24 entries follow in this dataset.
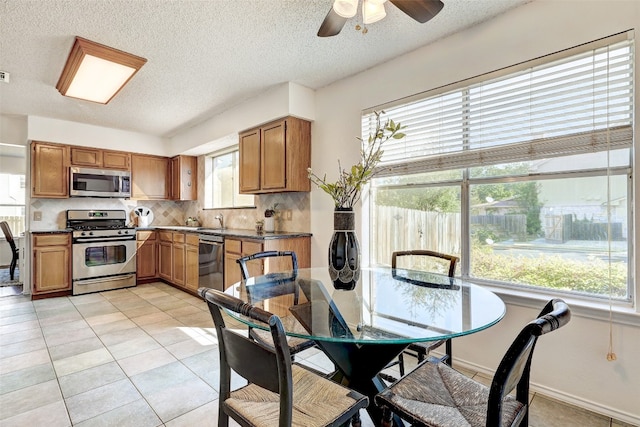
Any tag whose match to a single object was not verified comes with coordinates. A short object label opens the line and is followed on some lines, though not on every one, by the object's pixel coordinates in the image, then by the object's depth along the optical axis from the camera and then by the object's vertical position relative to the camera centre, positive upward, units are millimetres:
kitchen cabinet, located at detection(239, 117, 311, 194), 3516 +659
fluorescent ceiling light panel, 2625 +1320
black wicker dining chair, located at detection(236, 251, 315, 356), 1668 -694
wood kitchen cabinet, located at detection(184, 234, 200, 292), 4344 -692
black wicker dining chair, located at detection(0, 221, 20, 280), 5402 -590
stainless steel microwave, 4695 +489
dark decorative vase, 1898 -231
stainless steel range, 4523 -548
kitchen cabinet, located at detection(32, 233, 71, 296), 4227 -651
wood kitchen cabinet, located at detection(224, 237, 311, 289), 3348 -450
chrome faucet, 5094 -88
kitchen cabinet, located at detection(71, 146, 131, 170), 4773 +882
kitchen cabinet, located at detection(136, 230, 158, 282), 5117 -672
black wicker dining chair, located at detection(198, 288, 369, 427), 917 -684
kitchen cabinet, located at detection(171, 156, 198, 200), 5570 +645
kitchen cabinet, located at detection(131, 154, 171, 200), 5367 +646
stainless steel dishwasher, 3869 -606
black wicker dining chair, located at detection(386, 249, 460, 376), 1698 -463
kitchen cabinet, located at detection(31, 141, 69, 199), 4426 +636
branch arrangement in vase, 1851 +177
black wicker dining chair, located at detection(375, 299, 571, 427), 910 -700
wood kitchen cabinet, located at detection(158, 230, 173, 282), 4984 -661
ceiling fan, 1610 +1069
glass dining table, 1215 -456
